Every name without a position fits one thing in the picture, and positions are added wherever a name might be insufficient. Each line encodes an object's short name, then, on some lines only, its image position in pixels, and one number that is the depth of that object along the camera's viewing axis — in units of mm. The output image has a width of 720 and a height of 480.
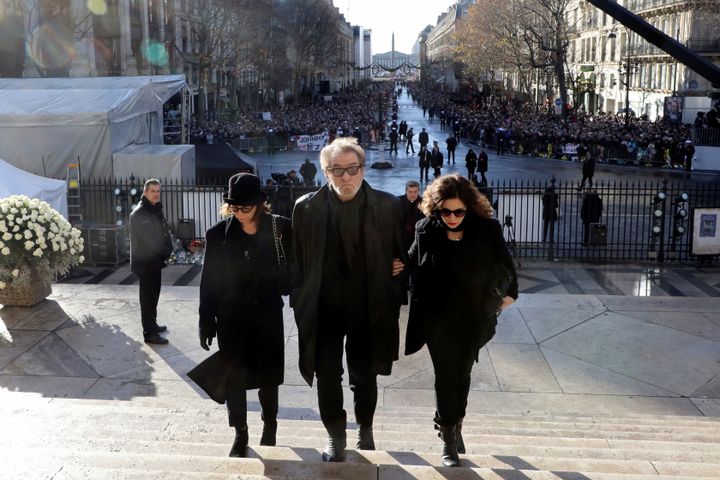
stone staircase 3656
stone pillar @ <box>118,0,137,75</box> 44375
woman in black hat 4473
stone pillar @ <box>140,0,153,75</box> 47394
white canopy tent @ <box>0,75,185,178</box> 16203
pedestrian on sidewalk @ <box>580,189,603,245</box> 14545
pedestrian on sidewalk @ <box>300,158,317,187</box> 22281
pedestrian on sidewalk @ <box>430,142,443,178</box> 26844
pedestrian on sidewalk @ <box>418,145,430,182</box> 26672
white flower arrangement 8797
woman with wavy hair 4305
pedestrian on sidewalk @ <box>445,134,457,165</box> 31359
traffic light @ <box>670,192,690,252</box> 13414
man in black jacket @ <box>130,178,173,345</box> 7852
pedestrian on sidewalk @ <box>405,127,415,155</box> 37031
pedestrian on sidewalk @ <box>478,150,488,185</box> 24562
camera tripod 13189
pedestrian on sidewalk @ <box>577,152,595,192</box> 22969
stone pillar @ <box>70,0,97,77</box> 40156
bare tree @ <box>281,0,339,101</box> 73938
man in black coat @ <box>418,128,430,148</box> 29689
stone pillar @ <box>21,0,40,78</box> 37234
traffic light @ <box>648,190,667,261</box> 13195
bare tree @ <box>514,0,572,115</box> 40266
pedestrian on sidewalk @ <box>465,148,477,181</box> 25500
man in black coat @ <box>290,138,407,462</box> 4062
